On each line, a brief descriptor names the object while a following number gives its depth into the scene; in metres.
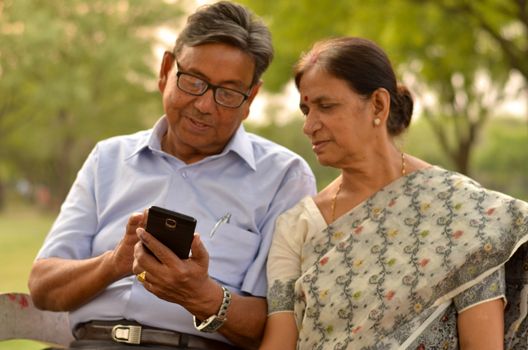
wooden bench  3.32
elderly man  3.10
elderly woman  2.73
